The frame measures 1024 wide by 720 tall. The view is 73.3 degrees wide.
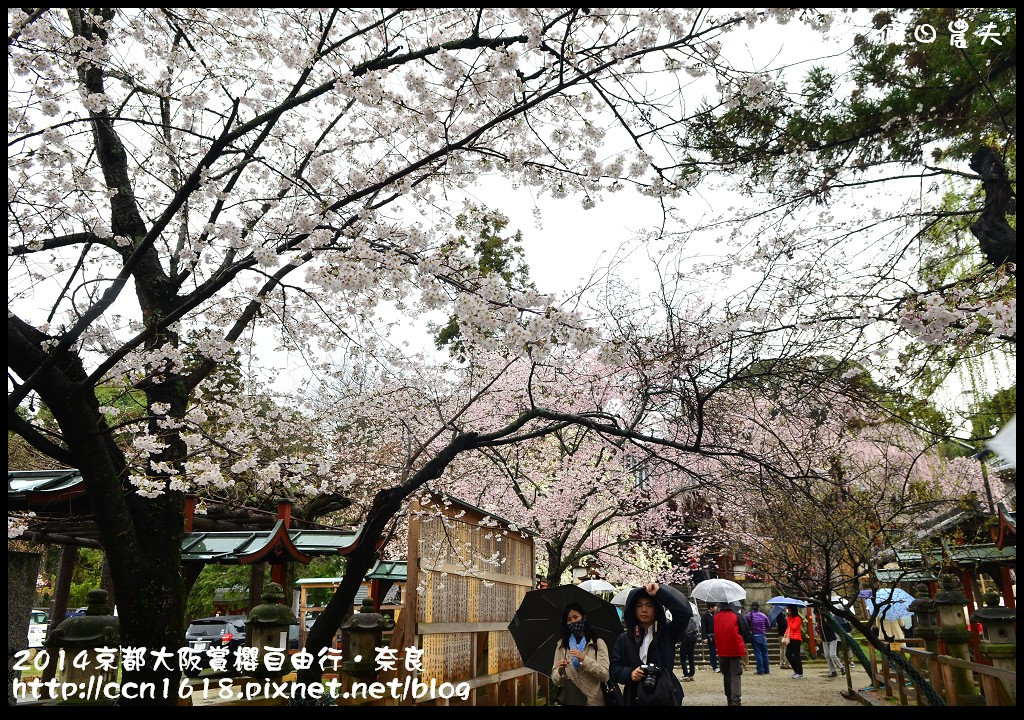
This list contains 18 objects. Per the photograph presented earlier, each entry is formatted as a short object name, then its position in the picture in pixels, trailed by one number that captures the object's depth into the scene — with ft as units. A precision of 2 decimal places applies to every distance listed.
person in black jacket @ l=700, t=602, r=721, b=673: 55.35
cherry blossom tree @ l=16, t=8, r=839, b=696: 13.75
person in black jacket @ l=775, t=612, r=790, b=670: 56.80
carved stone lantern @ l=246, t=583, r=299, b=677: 19.08
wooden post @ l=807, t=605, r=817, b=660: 62.75
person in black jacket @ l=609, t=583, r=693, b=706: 17.70
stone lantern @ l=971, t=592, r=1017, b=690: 20.44
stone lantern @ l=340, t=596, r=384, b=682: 18.66
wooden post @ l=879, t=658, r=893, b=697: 31.86
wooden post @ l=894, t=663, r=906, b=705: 28.40
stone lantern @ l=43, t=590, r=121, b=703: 18.19
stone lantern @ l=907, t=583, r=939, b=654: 28.27
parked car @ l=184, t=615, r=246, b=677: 52.80
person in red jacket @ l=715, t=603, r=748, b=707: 31.42
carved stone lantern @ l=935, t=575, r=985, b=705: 23.68
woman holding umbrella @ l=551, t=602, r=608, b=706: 18.74
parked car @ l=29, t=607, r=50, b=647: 57.61
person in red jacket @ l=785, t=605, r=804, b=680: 45.27
